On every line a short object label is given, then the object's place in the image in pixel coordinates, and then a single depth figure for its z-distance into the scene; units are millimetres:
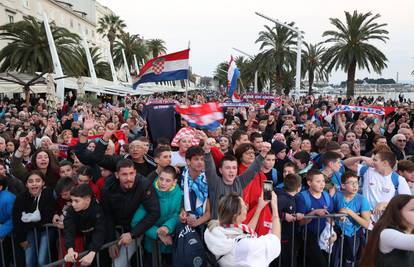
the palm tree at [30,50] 28734
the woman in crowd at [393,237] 2863
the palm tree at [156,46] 68625
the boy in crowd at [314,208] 4398
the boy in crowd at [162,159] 4611
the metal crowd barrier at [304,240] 4301
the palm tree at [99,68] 41375
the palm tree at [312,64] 35606
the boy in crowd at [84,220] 3742
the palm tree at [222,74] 70375
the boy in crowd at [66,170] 5207
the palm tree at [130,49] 53625
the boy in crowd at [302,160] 6074
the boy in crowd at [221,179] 4047
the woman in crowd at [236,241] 2881
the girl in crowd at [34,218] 4305
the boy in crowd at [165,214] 3998
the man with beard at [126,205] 3916
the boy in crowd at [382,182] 4879
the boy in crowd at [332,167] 5152
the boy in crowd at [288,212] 4363
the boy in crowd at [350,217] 4418
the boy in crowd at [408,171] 5204
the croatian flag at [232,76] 13302
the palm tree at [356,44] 27516
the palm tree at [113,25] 59438
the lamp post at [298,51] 24281
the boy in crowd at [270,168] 5344
